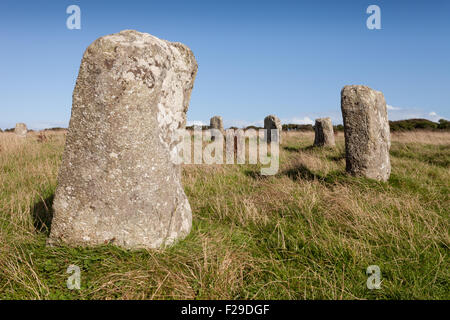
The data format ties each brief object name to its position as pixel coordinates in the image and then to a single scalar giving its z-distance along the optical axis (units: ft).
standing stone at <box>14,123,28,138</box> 60.04
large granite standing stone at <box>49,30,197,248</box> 9.45
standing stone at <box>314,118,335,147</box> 43.74
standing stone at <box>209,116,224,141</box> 59.21
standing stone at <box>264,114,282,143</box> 52.07
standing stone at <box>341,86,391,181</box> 20.38
